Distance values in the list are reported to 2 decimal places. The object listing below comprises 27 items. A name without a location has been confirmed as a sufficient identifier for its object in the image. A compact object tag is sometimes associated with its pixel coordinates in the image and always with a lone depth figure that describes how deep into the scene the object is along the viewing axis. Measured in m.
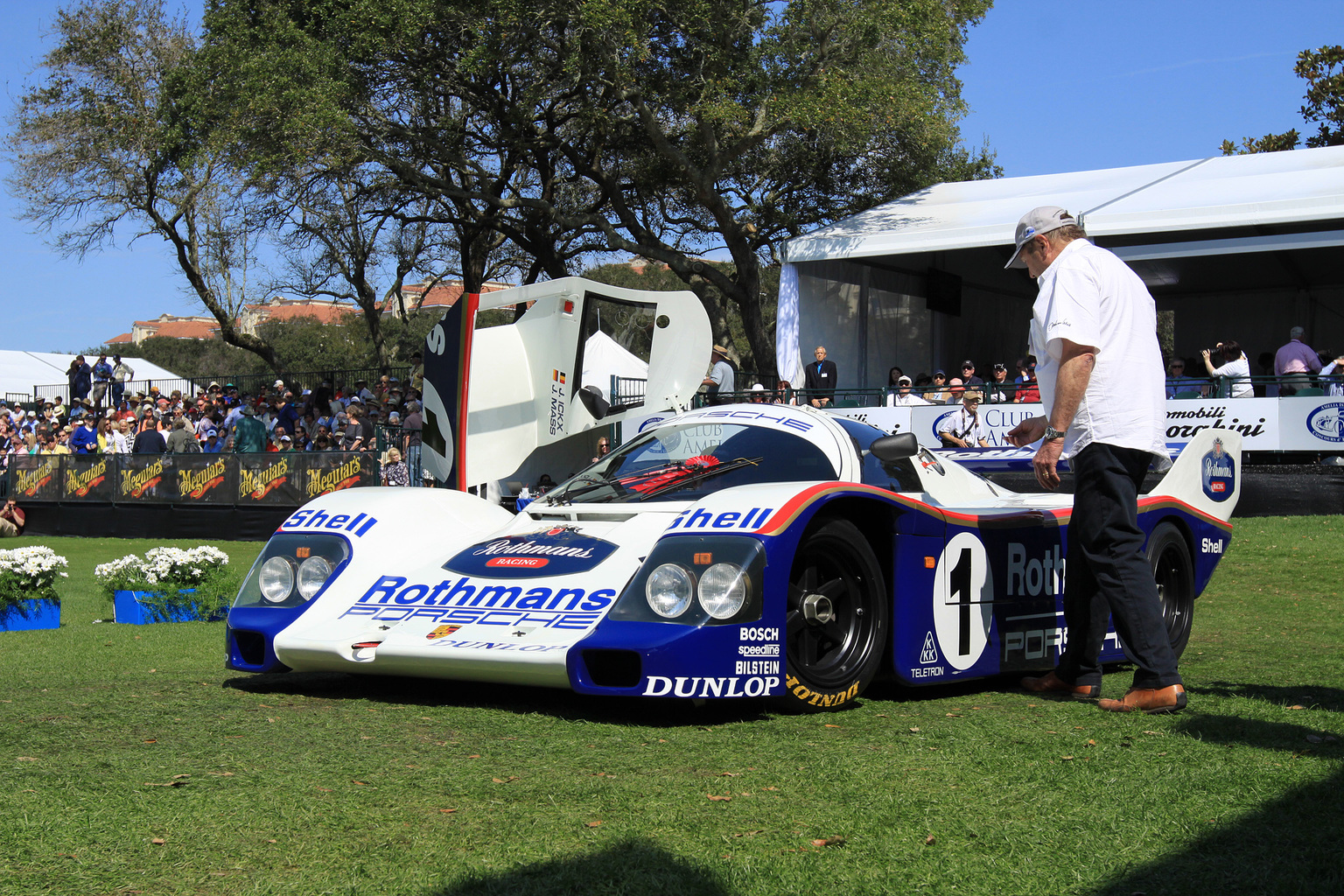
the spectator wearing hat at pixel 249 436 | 19.12
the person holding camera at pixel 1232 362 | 13.84
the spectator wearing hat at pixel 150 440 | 20.19
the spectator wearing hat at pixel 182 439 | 20.80
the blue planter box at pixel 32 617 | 7.75
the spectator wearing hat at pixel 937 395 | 15.23
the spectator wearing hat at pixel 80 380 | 29.25
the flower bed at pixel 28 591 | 7.73
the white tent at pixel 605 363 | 14.90
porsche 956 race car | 3.99
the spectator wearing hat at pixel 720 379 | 16.02
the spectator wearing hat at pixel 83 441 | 21.86
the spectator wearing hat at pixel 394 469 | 16.02
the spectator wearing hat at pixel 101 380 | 28.56
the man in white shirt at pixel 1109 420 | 4.22
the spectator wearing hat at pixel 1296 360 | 14.09
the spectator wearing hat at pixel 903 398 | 15.23
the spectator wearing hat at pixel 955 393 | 14.97
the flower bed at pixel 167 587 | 8.05
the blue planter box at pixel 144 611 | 8.05
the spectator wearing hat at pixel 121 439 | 21.77
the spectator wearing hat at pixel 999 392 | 14.56
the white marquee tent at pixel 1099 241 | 16.02
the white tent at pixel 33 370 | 40.34
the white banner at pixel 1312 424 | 12.62
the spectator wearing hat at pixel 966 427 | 13.66
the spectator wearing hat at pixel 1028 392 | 14.17
